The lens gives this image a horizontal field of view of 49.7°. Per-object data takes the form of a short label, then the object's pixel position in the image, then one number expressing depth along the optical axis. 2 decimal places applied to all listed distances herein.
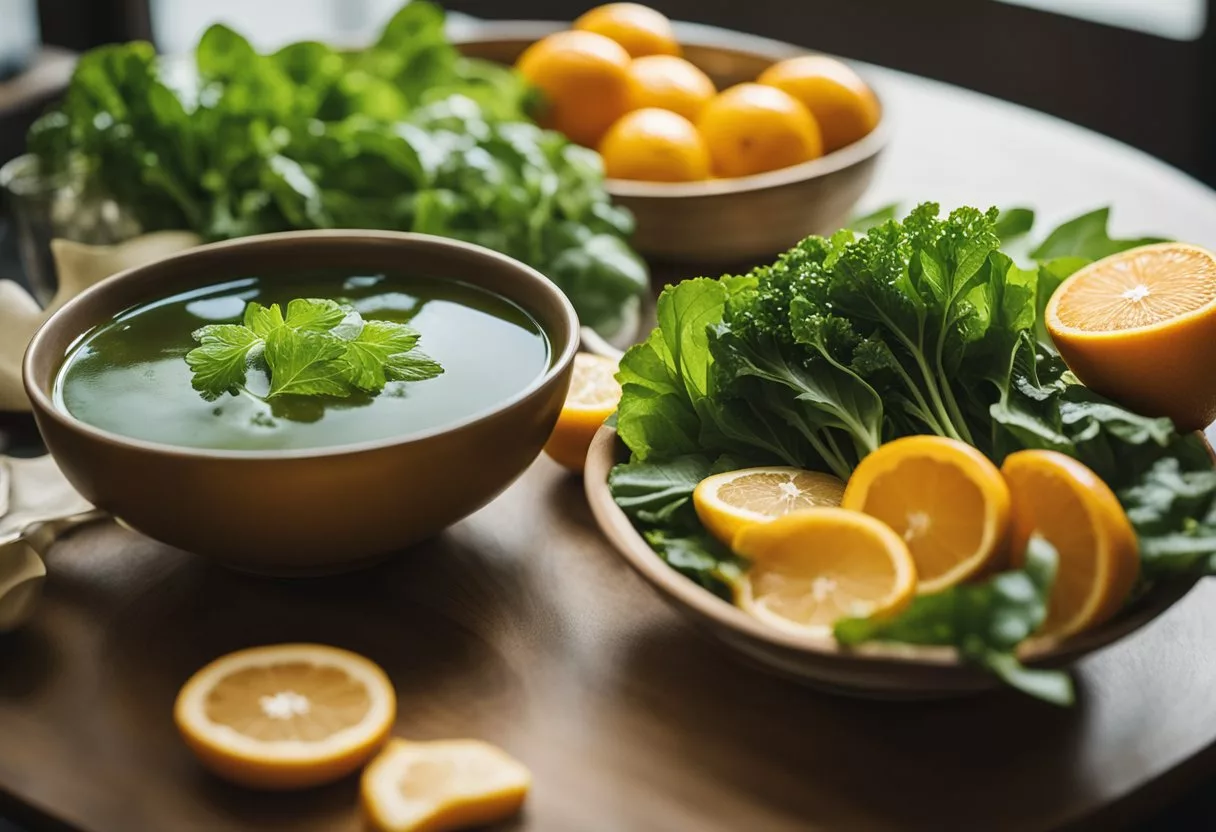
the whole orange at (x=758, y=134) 1.59
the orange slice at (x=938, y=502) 0.84
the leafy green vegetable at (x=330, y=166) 1.42
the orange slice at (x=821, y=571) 0.83
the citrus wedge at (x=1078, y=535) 0.81
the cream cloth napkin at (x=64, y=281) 1.22
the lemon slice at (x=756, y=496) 0.91
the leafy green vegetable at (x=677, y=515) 0.89
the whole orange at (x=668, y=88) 1.71
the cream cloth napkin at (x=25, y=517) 0.93
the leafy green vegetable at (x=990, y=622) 0.74
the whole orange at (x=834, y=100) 1.69
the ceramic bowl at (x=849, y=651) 0.78
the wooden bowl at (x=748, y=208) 1.52
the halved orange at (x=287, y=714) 0.80
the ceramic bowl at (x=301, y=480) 0.87
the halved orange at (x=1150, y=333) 0.99
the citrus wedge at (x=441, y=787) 0.76
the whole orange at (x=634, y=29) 1.86
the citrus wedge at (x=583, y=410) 1.11
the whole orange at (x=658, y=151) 1.57
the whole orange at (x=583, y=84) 1.74
